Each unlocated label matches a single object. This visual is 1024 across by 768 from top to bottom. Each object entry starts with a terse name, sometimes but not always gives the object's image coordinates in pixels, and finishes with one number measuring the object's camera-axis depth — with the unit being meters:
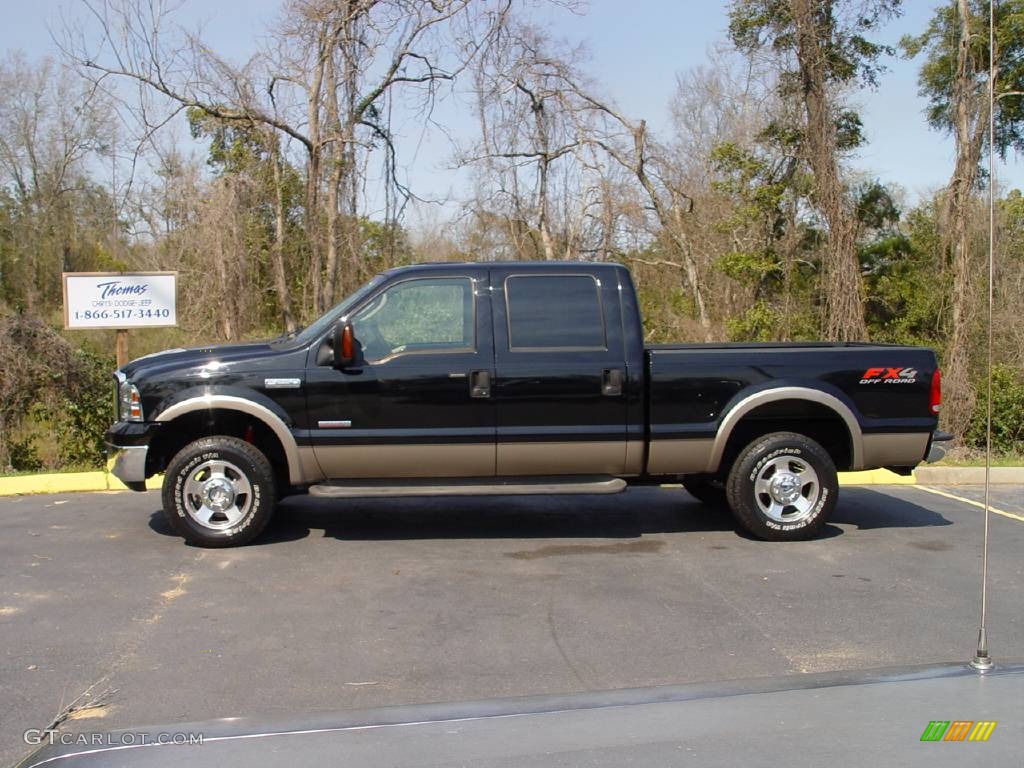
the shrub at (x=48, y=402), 11.34
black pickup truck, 6.97
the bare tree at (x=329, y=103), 14.45
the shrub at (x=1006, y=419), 14.48
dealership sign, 10.87
